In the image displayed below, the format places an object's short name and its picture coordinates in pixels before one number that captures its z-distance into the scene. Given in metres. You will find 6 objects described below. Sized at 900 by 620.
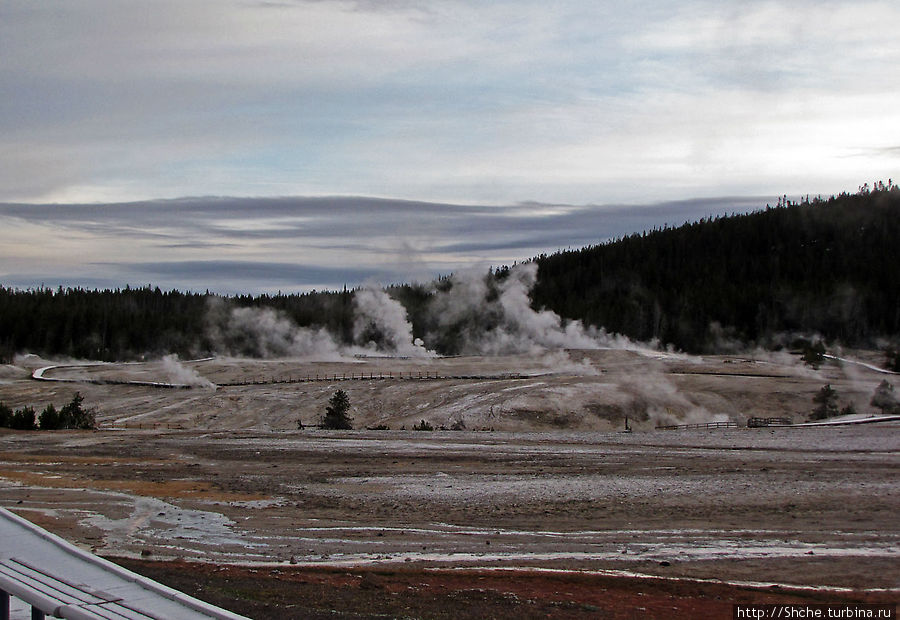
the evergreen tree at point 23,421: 50.12
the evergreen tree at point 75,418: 52.16
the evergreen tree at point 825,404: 52.47
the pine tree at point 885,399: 54.47
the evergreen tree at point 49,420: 51.31
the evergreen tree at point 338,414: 52.59
